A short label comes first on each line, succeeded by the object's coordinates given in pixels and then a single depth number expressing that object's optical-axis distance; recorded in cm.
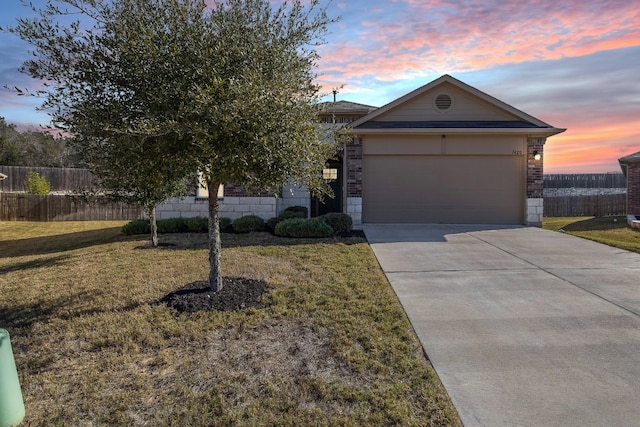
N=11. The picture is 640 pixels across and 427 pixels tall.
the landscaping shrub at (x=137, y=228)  1209
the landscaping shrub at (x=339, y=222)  1102
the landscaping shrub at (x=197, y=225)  1208
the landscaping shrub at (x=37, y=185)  2050
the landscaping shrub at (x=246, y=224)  1188
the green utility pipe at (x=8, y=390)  290
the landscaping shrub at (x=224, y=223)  1224
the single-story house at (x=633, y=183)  1579
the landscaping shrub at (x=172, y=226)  1213
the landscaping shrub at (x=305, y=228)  1059
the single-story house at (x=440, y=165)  1250
